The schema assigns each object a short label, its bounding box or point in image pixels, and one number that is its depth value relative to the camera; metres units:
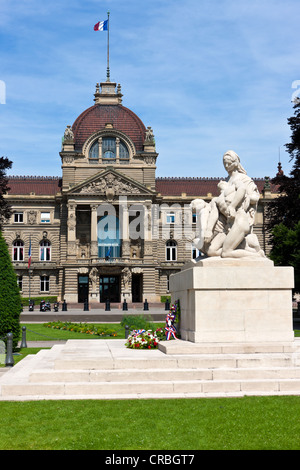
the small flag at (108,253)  67.25
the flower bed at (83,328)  24.15
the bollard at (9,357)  16.00
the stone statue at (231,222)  13.14
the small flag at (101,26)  64.00
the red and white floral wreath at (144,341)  13.84
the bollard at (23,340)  21.86
